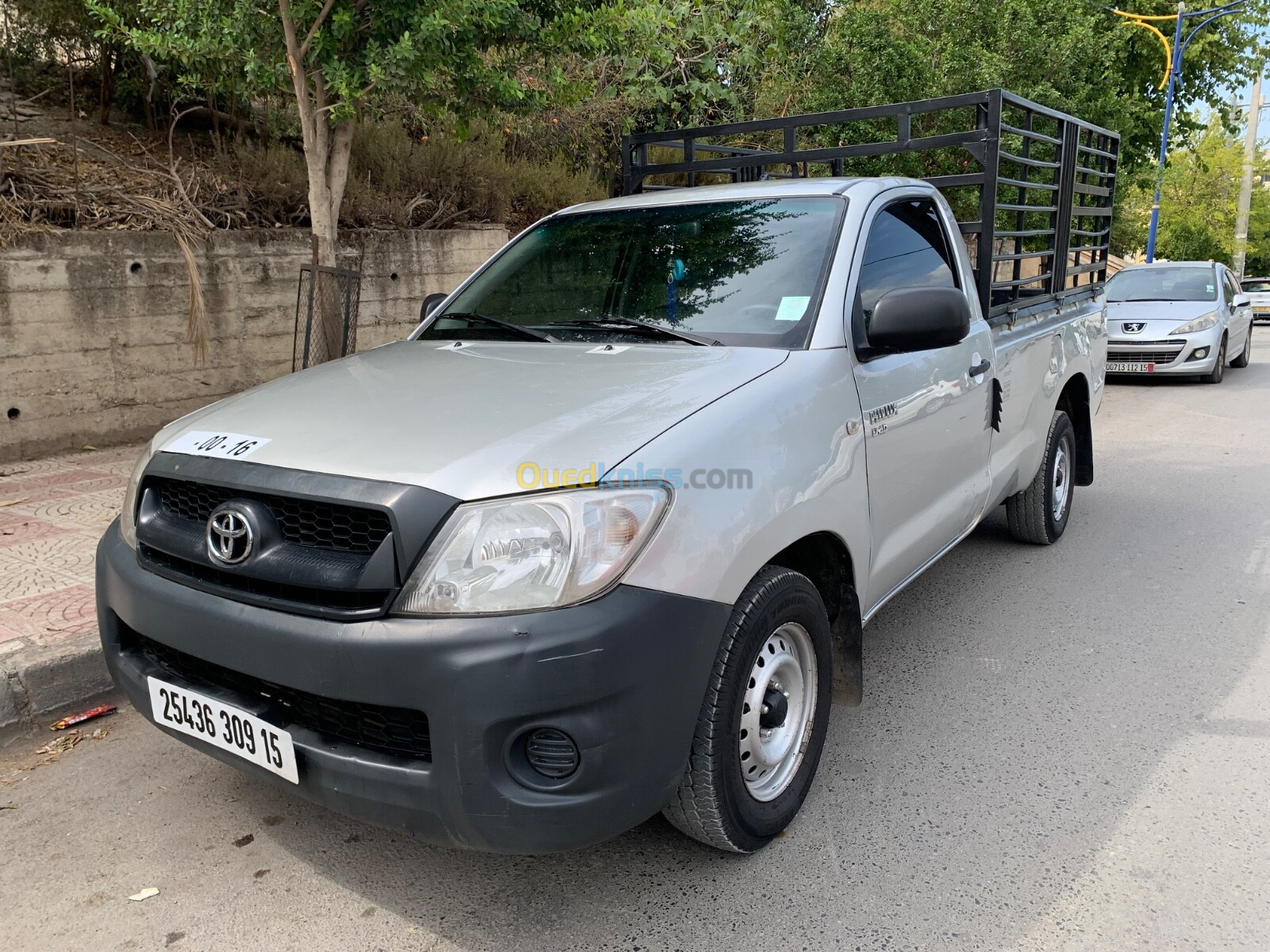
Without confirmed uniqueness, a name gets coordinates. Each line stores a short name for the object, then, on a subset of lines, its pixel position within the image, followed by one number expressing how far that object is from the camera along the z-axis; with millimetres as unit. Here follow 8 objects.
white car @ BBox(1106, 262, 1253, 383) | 12461
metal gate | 6797
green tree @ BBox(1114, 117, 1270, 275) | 41312
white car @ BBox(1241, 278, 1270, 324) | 25812
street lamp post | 19047
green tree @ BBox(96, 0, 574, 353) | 5699
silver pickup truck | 2127
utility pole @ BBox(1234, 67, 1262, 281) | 30891
